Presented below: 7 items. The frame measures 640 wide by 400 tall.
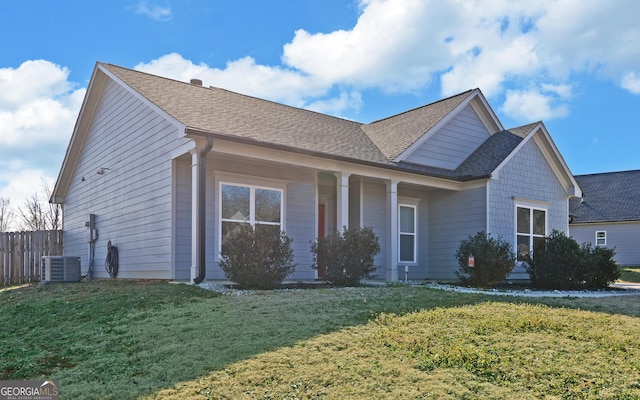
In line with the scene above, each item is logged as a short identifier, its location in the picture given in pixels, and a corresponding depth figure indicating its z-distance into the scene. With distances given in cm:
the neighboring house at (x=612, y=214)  2858
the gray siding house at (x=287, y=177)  1132
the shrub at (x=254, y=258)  968
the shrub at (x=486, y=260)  1211
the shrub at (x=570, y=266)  1299
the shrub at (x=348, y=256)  1095
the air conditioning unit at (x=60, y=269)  1375
